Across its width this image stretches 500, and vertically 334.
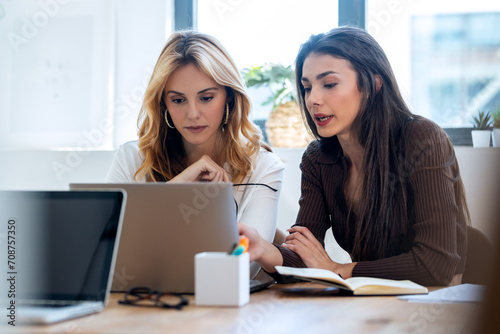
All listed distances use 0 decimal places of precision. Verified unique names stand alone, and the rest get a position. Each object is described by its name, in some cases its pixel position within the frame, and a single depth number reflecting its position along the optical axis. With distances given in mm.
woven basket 2863
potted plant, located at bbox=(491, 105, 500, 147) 2564
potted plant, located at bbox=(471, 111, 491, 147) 2645
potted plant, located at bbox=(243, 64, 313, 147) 2871
